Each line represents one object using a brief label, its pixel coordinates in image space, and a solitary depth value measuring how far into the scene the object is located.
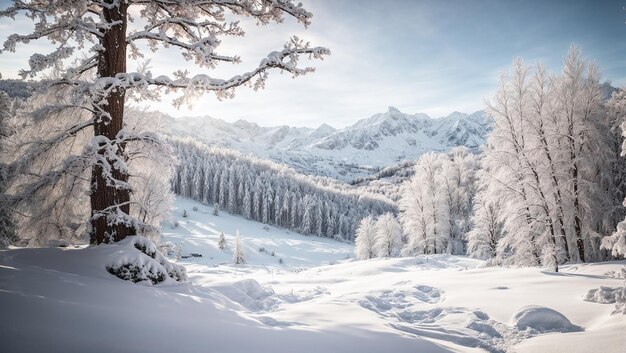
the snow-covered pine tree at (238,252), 40.06
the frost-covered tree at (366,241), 43.25
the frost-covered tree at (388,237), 40.06
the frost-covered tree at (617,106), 15.63
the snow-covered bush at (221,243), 50.34
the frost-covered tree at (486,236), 24.09
